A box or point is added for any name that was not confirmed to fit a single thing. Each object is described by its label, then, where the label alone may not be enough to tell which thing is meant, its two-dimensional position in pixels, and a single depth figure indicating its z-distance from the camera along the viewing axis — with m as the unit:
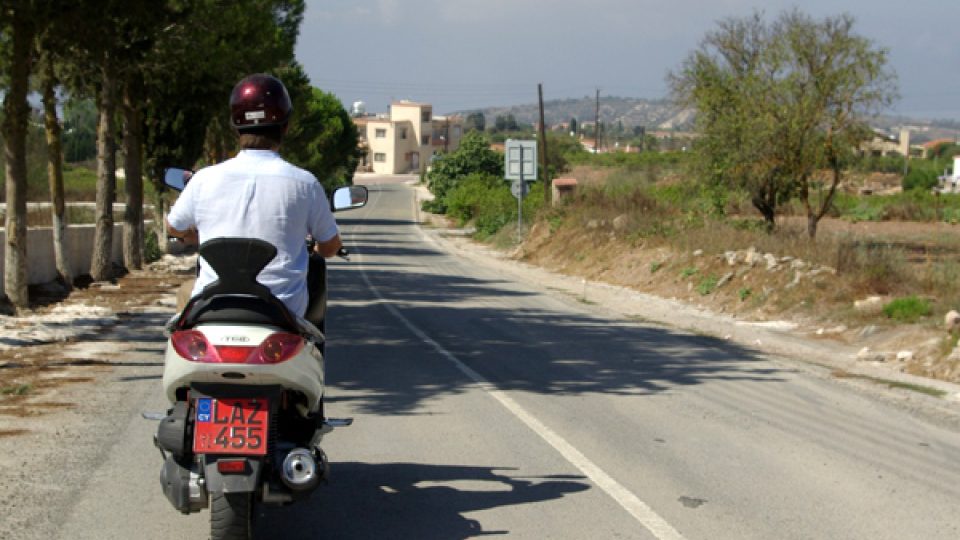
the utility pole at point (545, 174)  46.24
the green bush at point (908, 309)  16.08
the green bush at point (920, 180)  74.19
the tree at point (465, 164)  81.00
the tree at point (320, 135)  52.18
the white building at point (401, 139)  173.88
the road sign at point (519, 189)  42.59
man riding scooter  5.39
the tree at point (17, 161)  16.03
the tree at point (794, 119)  31.59
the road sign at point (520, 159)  41.85
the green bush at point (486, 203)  51.16
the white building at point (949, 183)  73.56
